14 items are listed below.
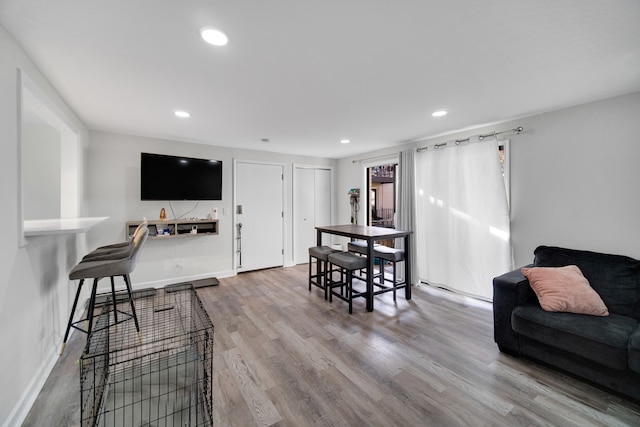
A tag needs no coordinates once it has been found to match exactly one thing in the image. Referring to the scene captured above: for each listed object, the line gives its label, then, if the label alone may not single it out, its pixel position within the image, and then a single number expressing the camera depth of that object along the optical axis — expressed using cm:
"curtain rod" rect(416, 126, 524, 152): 310
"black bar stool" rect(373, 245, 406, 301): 361
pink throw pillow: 208
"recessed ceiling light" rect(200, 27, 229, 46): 154
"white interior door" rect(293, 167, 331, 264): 556
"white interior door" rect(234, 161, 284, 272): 484
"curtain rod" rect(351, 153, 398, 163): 467
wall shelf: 386
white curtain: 329
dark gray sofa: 177
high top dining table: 323
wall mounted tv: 385
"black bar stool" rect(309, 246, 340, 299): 368
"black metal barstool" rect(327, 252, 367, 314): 323
